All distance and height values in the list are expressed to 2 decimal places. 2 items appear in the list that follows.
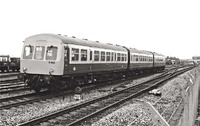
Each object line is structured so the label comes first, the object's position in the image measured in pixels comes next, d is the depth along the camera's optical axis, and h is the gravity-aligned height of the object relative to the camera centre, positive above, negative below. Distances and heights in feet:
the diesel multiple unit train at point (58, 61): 45.80 +0.35
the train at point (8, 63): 112.98 -0.43
